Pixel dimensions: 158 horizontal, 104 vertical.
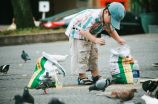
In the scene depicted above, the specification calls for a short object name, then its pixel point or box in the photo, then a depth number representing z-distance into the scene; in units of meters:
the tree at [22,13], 20.87
